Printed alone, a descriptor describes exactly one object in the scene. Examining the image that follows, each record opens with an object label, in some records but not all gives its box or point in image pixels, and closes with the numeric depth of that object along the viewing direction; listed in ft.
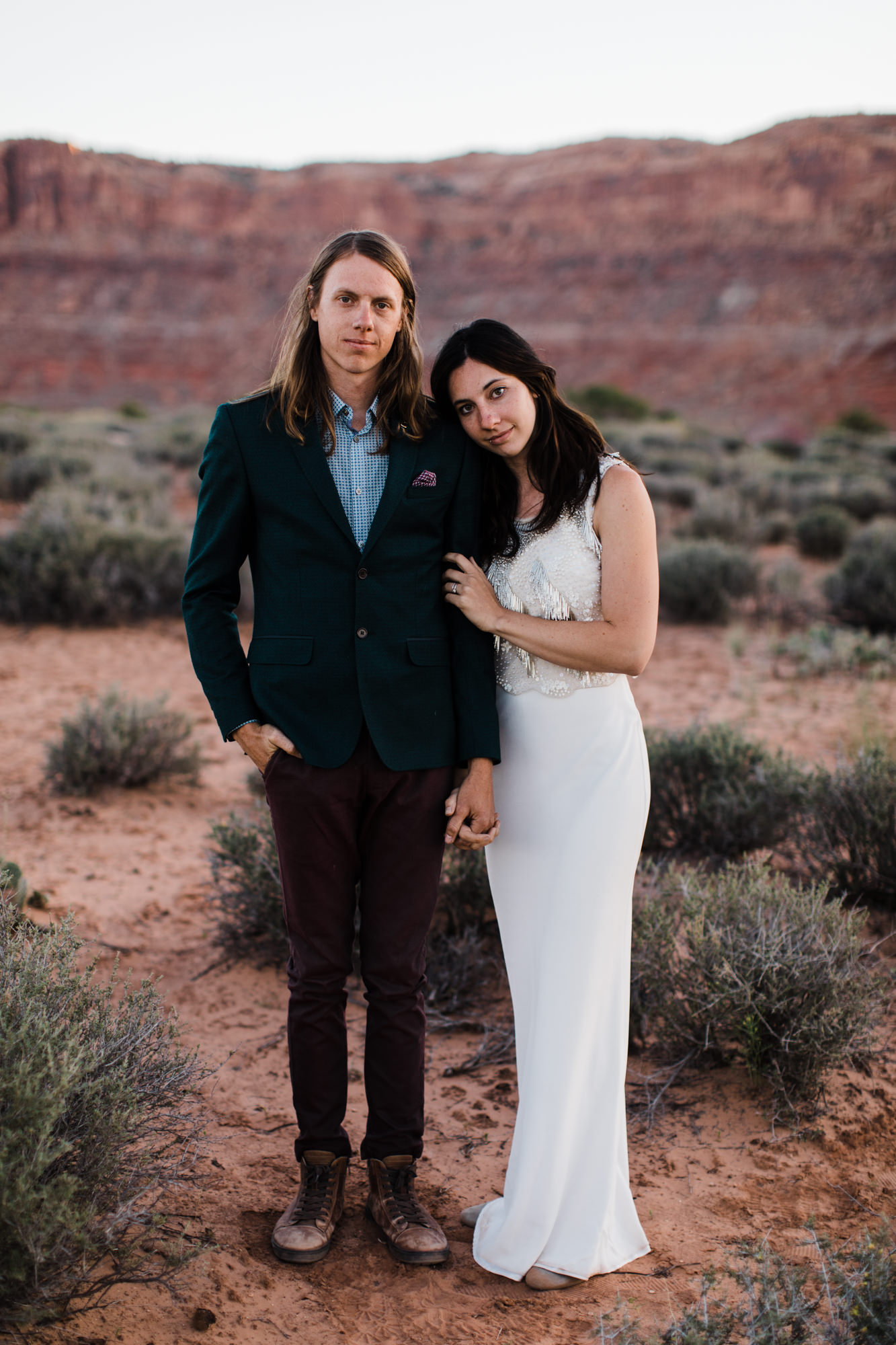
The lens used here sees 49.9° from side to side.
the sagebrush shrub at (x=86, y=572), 27.22
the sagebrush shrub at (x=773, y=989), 9.59
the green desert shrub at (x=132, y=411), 103.43
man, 7.13
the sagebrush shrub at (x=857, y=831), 13.41
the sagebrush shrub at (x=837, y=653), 25.82
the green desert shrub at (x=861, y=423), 103.09
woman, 7.29
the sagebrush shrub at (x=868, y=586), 29.58
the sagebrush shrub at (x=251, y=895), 12.55
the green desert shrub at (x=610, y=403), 108.86
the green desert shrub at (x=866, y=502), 45.65
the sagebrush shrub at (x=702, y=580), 31.37
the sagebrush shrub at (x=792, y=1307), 5.96
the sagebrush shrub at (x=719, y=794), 14.80
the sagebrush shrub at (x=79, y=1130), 5.54
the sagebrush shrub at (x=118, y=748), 17.53
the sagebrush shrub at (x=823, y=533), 39.93
